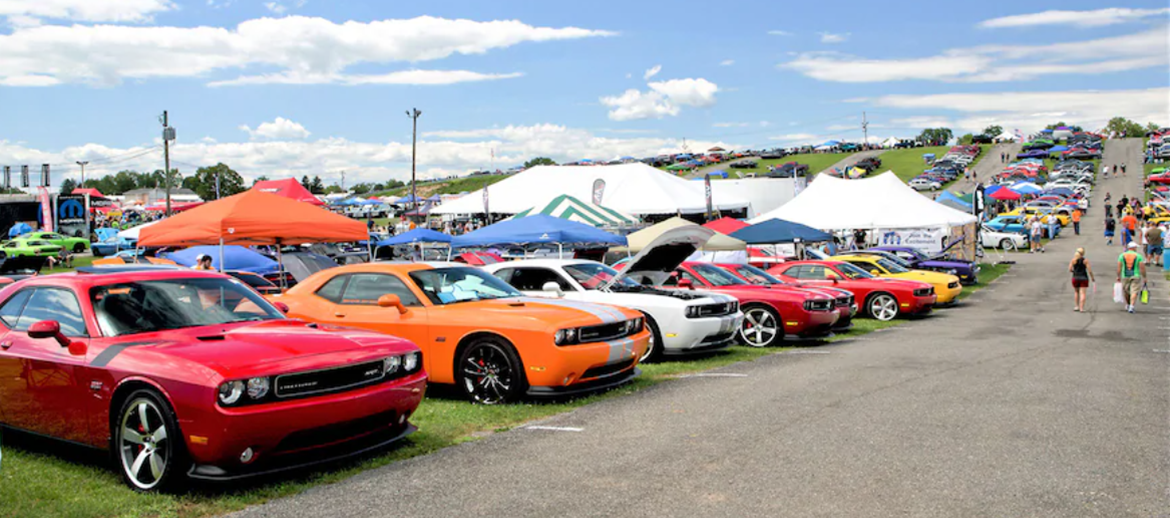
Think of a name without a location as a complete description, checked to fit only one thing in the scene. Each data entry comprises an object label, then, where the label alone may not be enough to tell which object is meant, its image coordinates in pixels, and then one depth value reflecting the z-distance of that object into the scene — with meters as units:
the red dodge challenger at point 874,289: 18.09
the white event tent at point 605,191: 40.00
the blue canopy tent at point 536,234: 20.31
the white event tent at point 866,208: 29.39
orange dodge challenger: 7.83
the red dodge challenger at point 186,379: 4.95
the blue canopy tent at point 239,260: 20.06
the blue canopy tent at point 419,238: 29.08
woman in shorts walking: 19.14
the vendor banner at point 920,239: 30.25
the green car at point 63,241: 40.75
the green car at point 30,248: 37.00
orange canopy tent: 14.17
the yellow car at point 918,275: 20.55
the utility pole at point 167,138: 50.41
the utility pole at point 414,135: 59.91
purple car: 25.30
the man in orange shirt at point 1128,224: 35.62
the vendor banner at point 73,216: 47.72
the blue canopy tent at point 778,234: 23.59
